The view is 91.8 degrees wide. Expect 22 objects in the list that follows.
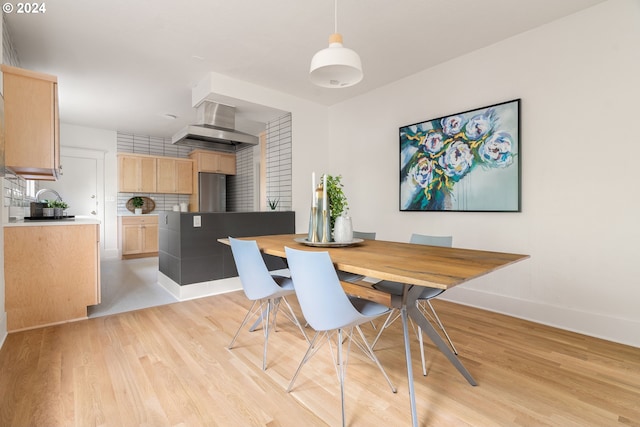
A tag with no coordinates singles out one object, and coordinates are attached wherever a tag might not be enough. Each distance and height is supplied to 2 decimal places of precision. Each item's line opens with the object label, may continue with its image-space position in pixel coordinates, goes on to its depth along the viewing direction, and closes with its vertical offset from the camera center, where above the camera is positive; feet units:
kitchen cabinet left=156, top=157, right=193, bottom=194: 20.22 +2.45
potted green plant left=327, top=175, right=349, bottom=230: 6.72 +0.30
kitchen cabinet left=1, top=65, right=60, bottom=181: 7.25 +2.21
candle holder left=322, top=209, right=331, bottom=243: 6.54 -0.32
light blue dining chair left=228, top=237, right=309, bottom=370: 6.11 -1.28
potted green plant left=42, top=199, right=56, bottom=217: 9.86 +0.03
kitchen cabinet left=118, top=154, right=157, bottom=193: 19.11 +2.43
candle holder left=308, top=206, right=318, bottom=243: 6.62 -0.26
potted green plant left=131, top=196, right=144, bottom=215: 19.78 +0.58
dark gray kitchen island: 10.69 -1.02
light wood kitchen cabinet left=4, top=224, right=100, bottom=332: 7.78 -1.63
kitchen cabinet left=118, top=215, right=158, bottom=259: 18.61 -1.45
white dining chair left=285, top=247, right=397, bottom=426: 4.49 -1.26
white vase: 6.57 -0.38
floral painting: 8.98 +1.61
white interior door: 17.80 +1.74
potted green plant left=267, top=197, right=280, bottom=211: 13.93 +0.40
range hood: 11.82 +3.27
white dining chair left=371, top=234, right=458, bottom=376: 6.16 -1.61
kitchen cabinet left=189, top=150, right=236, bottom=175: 21.07 +3.53
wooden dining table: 3.83 -0.76
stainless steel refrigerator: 20.94 +1.40
